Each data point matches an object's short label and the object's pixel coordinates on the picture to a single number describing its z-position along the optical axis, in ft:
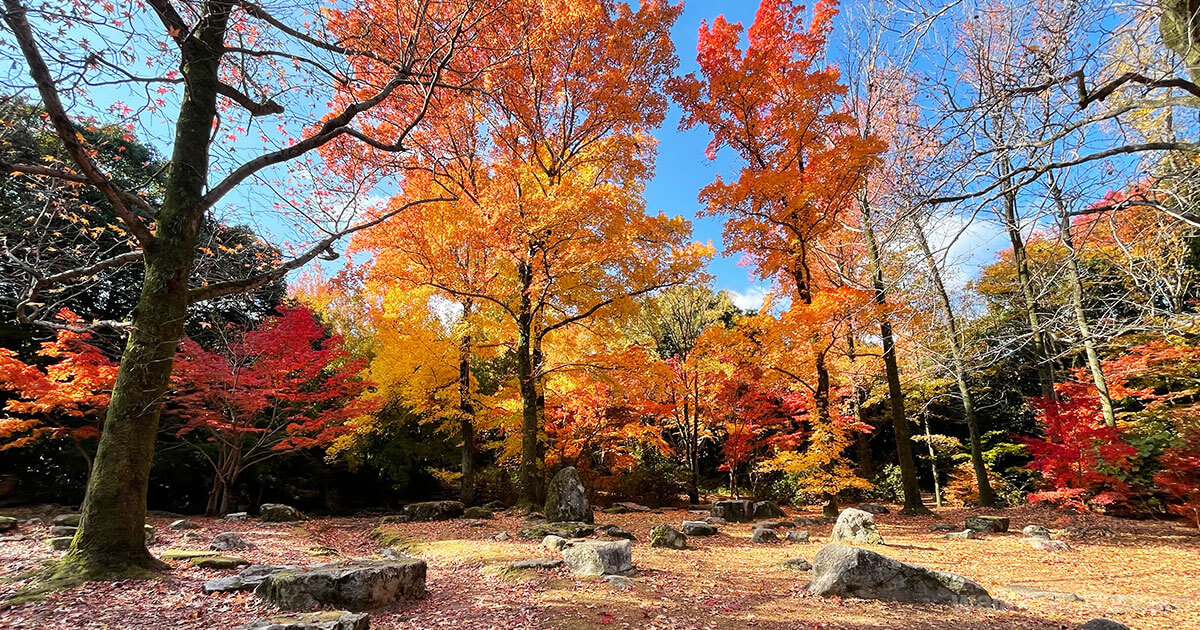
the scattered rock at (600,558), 19.15
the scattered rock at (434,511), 37.68
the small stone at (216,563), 17.92
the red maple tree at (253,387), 35.12
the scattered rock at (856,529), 26.71
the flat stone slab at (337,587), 13.52
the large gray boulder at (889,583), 16.25
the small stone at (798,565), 21.31
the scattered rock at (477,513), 37.73
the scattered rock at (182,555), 18.66
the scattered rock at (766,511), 40.09
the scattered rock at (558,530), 27.78
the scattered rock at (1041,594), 16.19
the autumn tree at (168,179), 14.58
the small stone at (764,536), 29.52
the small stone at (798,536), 28.96
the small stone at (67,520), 27.30
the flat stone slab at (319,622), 10.30
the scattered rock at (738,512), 38.58
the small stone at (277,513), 37.19
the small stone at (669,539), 26.12
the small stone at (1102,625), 12.20
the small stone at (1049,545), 24.31
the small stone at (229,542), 23.07
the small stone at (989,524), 29.48
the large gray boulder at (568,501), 32.76
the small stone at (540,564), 19.52
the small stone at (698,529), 30.68
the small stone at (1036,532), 27.08
